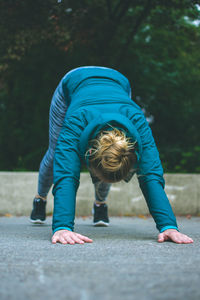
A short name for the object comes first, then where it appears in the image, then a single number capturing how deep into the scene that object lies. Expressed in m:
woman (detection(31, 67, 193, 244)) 2.53
